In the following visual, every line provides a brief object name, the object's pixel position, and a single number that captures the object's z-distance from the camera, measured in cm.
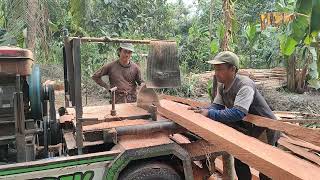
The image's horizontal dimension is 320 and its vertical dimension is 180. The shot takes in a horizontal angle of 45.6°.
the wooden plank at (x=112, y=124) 328
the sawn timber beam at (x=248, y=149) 221
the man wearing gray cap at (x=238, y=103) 342
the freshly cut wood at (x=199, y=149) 336
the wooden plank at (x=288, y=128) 302
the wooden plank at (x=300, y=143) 449
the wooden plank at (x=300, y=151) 418
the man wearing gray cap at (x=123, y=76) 564
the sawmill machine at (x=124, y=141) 292
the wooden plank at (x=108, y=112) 364
